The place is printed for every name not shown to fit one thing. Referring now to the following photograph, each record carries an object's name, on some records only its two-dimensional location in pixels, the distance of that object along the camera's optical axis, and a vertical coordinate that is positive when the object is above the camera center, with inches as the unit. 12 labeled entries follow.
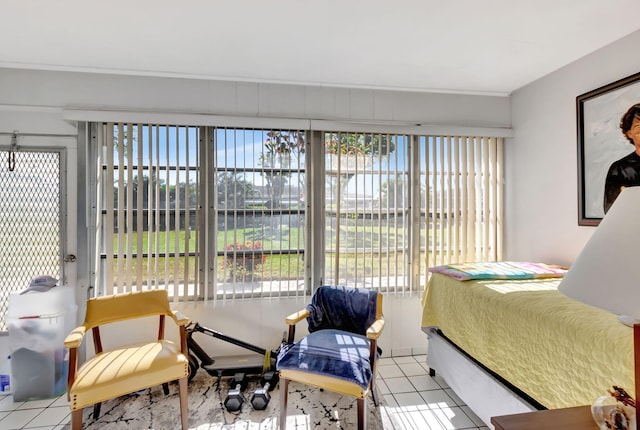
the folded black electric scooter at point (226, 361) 94.7 -44.9
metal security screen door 97.0 +0.8
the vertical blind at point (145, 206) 98.7 +4.8
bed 49.4 -25.3
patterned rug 77.6 -50.9
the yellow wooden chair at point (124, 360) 66.1 -32.8
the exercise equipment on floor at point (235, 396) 82.7 -48.4
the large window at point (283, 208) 99.9 +4.0
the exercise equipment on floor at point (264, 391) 83.7 -48.6
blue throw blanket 89.3 -26.4
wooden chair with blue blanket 68.9 -32.1
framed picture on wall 79.6 +19.1
